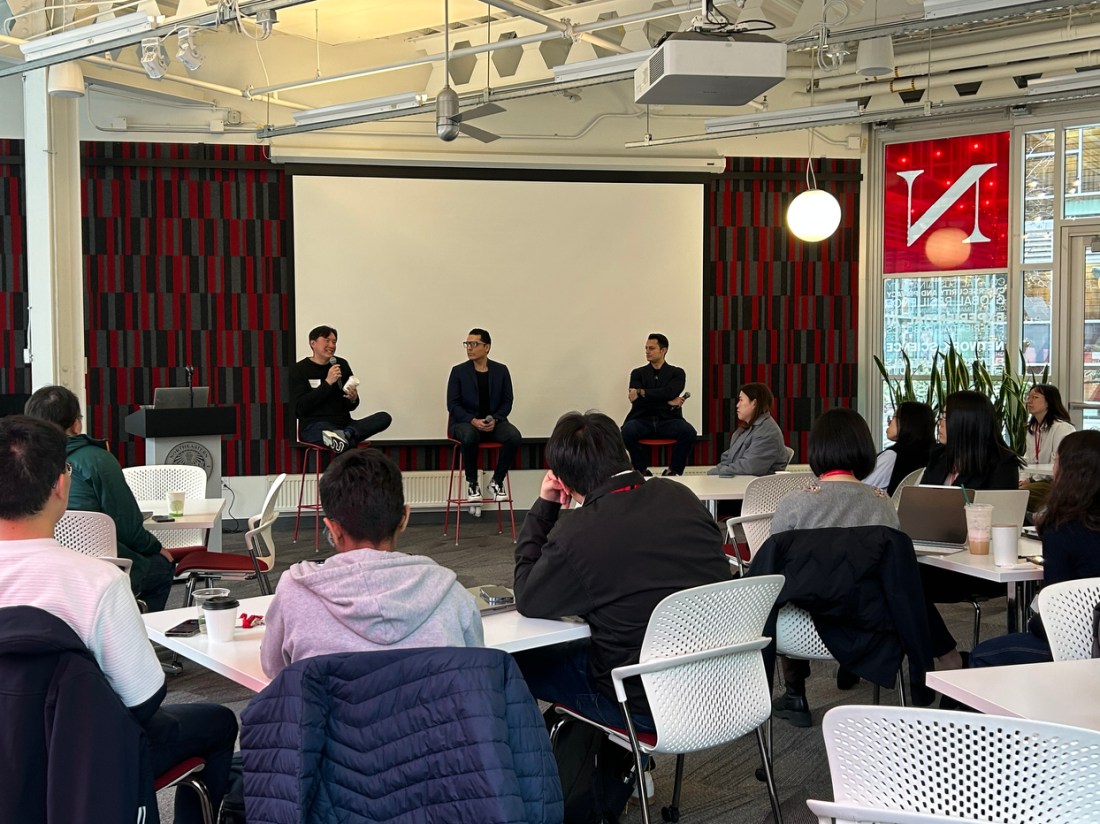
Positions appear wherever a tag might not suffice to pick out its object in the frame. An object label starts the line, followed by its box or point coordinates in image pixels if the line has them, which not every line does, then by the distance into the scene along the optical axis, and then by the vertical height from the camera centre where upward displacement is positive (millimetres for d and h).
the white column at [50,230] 7859 +936
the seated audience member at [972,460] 4176 -432
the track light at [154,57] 5758 +1591
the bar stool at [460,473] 8148 -954
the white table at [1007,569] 3312 -686
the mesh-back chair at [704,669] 2518 -763
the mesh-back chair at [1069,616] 2480 -616
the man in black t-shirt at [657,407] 8570 -448
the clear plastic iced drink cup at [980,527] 3555 -589
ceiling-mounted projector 3656 +971
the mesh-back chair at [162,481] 5262 -607
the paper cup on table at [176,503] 4598 -623
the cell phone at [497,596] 2809 -635
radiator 8664 -1113
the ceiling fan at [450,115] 5824 +1270
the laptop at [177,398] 6949 -276
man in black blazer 8117 -424
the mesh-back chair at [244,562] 4602 -892
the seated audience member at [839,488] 3367 -438
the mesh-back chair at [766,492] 4824 -636
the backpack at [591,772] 2869 -1140
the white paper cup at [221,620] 2498 -608
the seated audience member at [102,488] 3945 -480
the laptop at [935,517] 3715 -583
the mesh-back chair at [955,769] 1479 -600
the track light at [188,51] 5664 +1612
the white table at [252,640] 2305 -661
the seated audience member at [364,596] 2053 -463
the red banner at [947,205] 8844 +1191
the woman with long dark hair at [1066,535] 3029 -531
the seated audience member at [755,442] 5918 -507
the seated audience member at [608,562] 2637 -519
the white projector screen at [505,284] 8625 +551
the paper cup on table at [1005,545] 3412 -621
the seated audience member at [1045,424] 6812 -486
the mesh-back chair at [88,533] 3666 -598
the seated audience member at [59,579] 1919 -395
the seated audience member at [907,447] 5062 -463
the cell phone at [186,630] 2557 -650
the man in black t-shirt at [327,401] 7824 -341
